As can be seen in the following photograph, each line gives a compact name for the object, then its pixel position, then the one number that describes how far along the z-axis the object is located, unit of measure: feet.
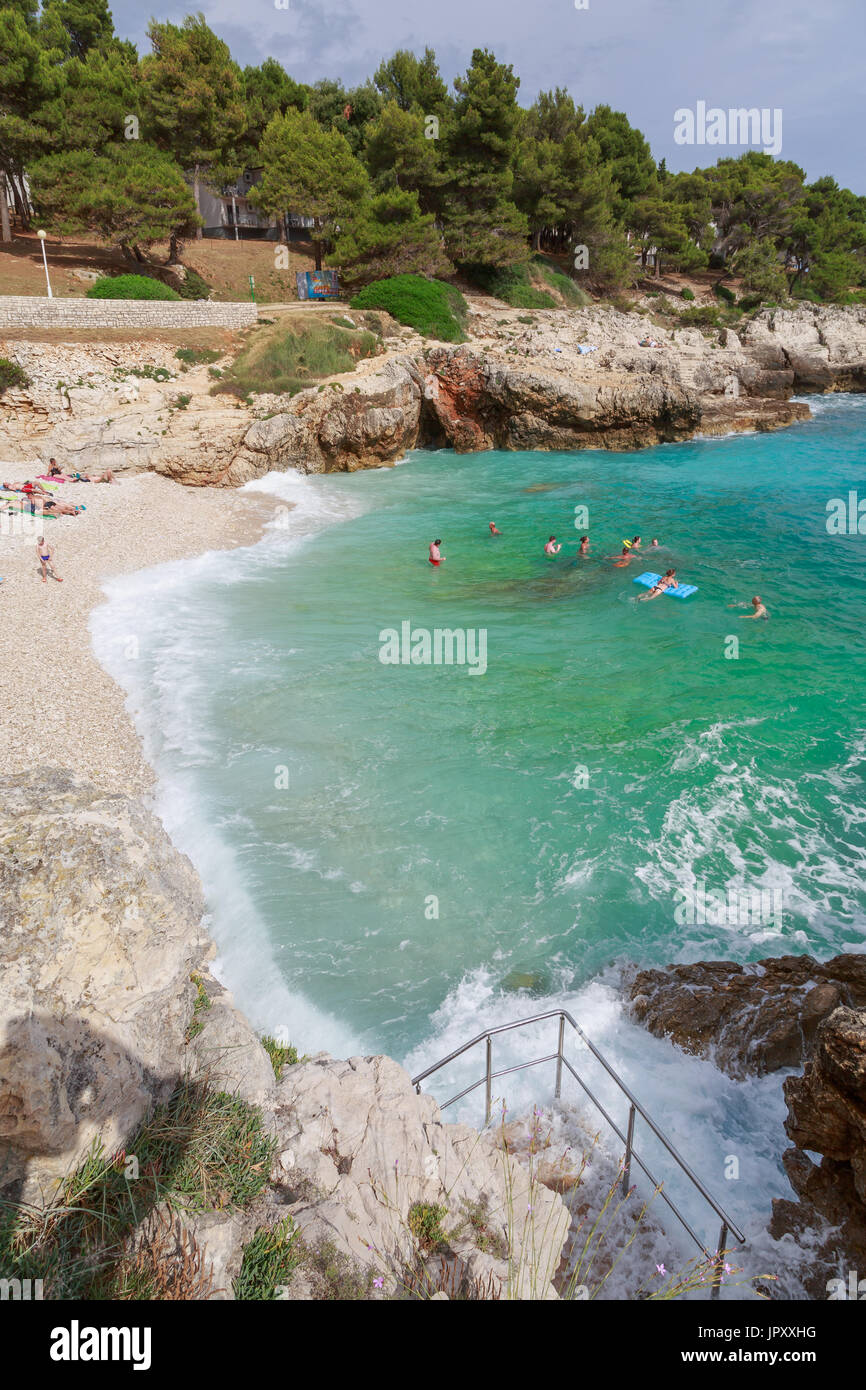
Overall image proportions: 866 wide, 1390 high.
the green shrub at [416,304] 126.41
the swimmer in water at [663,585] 61.31
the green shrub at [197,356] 99.45
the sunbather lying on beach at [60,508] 69.12
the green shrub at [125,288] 104.94
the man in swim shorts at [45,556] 55.83
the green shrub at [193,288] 122.31
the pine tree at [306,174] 131.13
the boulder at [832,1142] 15.10
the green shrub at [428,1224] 14.32
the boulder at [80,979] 12.26
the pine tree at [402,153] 138.62
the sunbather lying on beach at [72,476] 77.20
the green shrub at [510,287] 152.76
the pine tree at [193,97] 128.26
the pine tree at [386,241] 131.23
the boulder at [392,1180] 13.56
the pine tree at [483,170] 143.64
